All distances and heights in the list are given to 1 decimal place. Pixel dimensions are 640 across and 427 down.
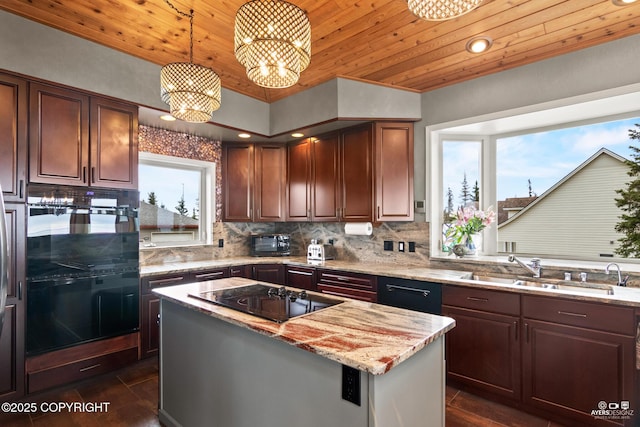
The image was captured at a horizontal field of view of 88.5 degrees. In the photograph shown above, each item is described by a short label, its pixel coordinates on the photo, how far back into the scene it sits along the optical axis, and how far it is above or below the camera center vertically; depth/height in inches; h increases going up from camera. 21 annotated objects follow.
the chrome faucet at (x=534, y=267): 105.6 -16.5
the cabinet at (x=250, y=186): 162.7 +15.4
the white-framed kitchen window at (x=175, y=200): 142.0 +7.8
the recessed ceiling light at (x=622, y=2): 80.0 +52.3
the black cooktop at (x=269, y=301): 64.7 -18.8
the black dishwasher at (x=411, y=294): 106.9 -26.7
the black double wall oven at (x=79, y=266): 94.3 -15.0
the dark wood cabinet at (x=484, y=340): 92.5 -36.8
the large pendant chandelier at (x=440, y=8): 53.9 +34.7
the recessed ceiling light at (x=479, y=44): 97.4 +52.2
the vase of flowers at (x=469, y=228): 123.8 -4.6
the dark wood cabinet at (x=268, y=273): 149.3 -25.6
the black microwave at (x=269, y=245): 166.2 -14.4
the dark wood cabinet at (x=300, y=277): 141.3 -26.7
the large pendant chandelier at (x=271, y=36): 57.8 +32.5
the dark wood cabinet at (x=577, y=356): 77.7 -35.4
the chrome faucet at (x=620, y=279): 91.6 -18.0
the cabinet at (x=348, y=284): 123.8 -27.0
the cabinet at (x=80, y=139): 95.2 +24.6
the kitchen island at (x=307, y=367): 46.7 -25.8
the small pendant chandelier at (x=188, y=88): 77.4 +30.7
